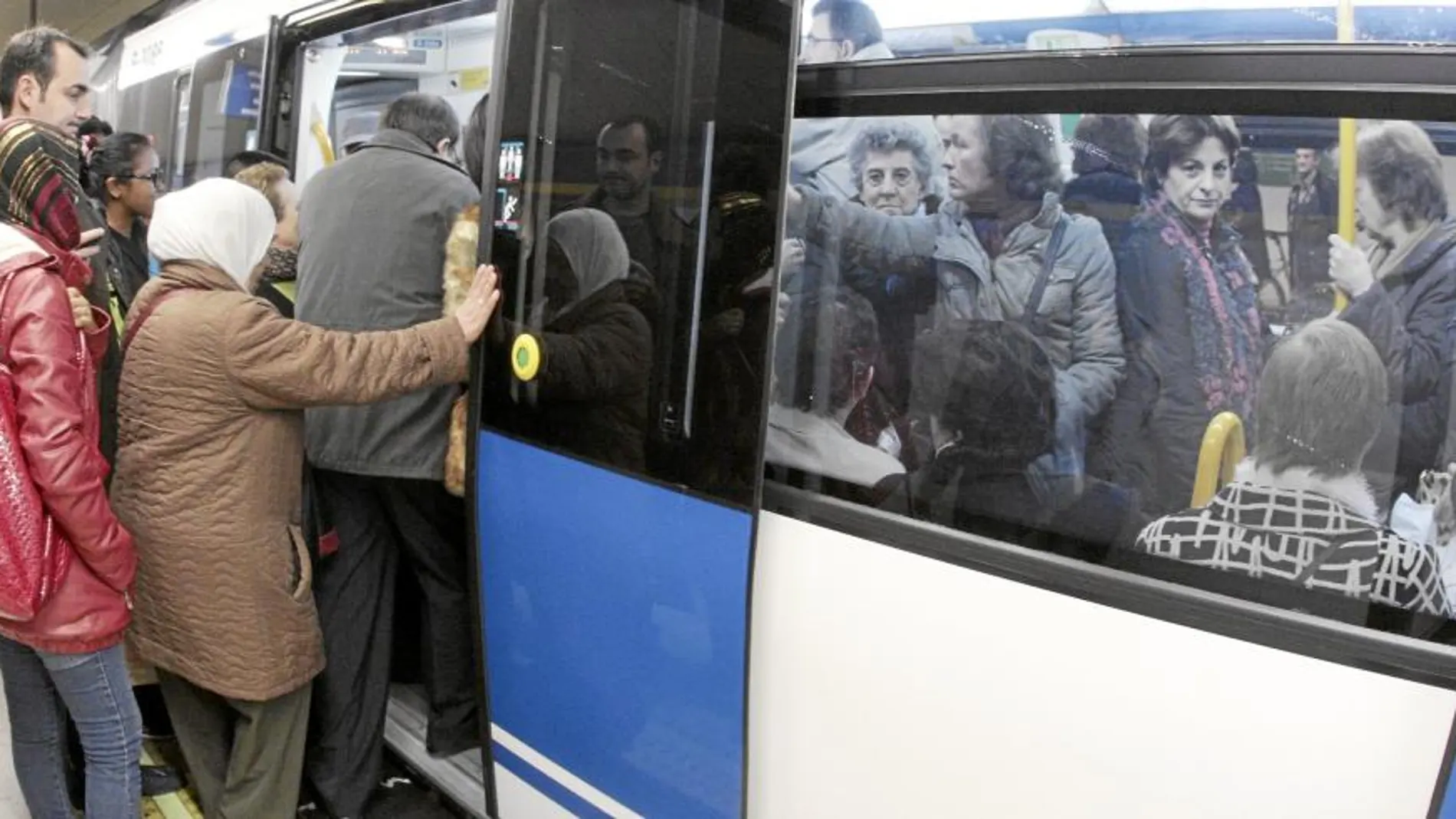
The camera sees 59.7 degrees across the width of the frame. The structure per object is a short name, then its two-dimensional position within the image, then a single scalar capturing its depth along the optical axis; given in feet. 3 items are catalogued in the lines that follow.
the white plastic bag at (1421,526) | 5.17
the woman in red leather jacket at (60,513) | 7.72
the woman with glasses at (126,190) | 13.29
